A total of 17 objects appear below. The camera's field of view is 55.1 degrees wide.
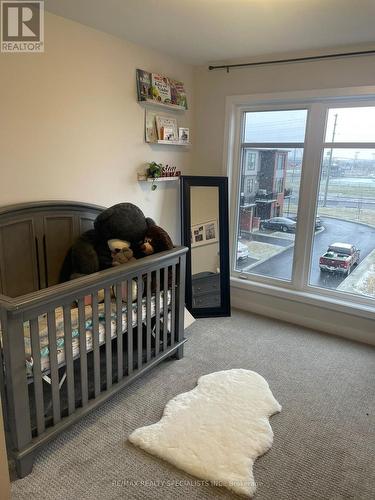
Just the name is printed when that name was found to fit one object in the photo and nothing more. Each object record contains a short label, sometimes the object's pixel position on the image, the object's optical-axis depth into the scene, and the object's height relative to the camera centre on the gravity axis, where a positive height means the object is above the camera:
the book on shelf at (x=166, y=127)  3.01 +0.33
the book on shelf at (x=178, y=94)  3.08 +0.63
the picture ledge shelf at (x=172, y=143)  3.02 +0.21
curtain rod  2.58 +0.86
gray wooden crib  1.54 -0.82
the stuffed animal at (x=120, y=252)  2.37 -0.56
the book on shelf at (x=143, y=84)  2.77 +0.62
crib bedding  1.68 -0.86
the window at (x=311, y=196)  2.89 -0.20
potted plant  2.99 -0.03
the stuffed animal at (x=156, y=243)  2.44 -0.51
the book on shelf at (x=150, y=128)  2.93 +0.31
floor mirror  3.31 -0.68
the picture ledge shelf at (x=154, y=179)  2.97 -0.10
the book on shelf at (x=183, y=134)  3.24 +0.29
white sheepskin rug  1.65 -1.34
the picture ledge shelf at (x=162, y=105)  2.84 +0.50
